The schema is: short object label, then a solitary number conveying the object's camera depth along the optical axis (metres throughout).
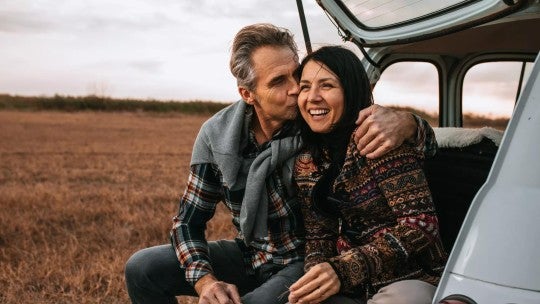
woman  2.31
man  2.98
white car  1.59
